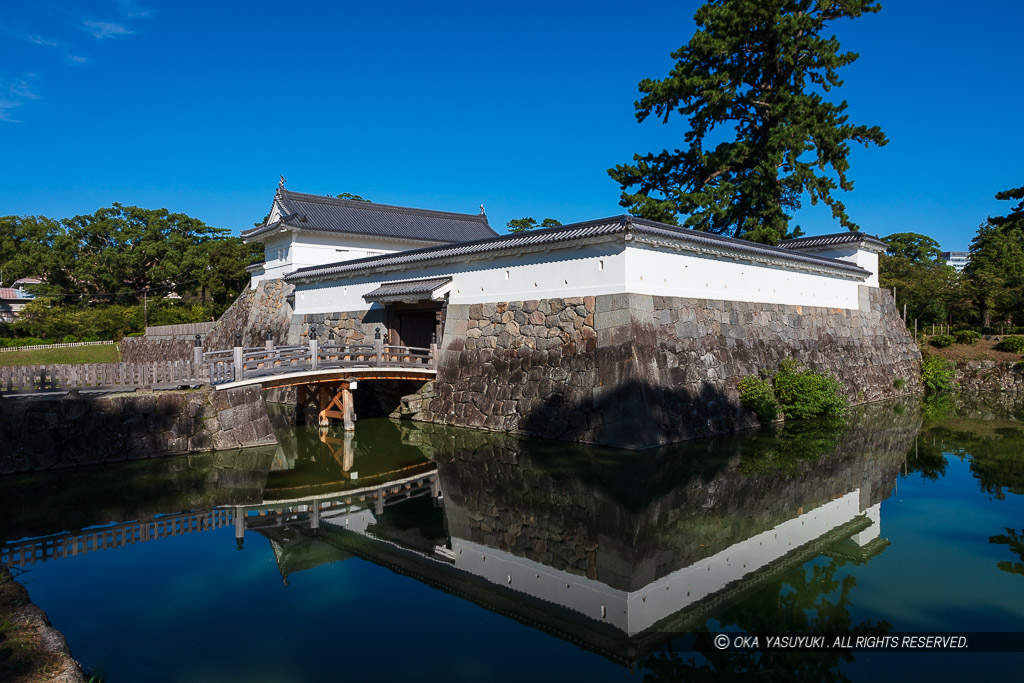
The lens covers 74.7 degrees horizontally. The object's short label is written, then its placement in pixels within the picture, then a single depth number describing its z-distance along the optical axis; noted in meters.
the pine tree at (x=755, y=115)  23.00
